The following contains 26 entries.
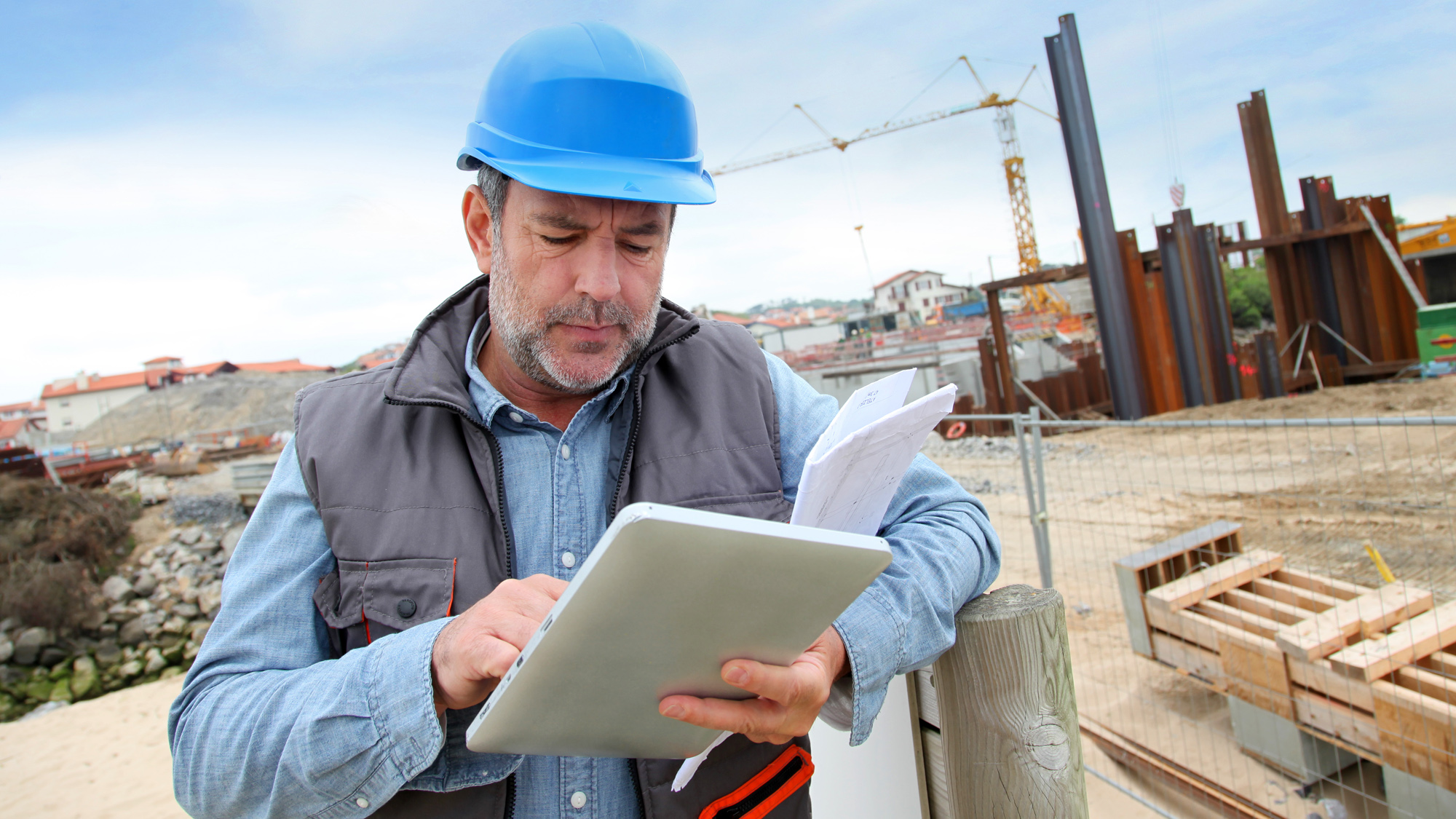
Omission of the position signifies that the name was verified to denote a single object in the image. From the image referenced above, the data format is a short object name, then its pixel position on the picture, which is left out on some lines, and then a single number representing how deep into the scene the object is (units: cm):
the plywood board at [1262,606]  394
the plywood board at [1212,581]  423
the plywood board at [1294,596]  405
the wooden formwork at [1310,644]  307
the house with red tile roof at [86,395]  5247
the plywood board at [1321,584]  407
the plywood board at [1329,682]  325
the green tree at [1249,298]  3547
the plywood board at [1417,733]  290
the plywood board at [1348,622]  346
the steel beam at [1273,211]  1385
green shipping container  1252
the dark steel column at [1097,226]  1272
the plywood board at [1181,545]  461
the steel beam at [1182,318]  1295
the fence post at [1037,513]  479
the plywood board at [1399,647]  319
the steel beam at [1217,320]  1280
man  111
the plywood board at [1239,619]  385
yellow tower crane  5475
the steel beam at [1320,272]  1403
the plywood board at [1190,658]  402
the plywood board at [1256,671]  362
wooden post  135
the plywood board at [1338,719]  324
